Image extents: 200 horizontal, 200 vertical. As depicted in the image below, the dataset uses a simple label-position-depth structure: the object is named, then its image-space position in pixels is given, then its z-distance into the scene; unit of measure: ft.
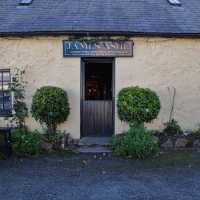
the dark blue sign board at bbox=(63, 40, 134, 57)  22.87
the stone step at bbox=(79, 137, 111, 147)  22.76
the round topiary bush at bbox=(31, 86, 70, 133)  21.41
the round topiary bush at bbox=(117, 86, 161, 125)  21.58
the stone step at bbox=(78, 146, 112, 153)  21.74
